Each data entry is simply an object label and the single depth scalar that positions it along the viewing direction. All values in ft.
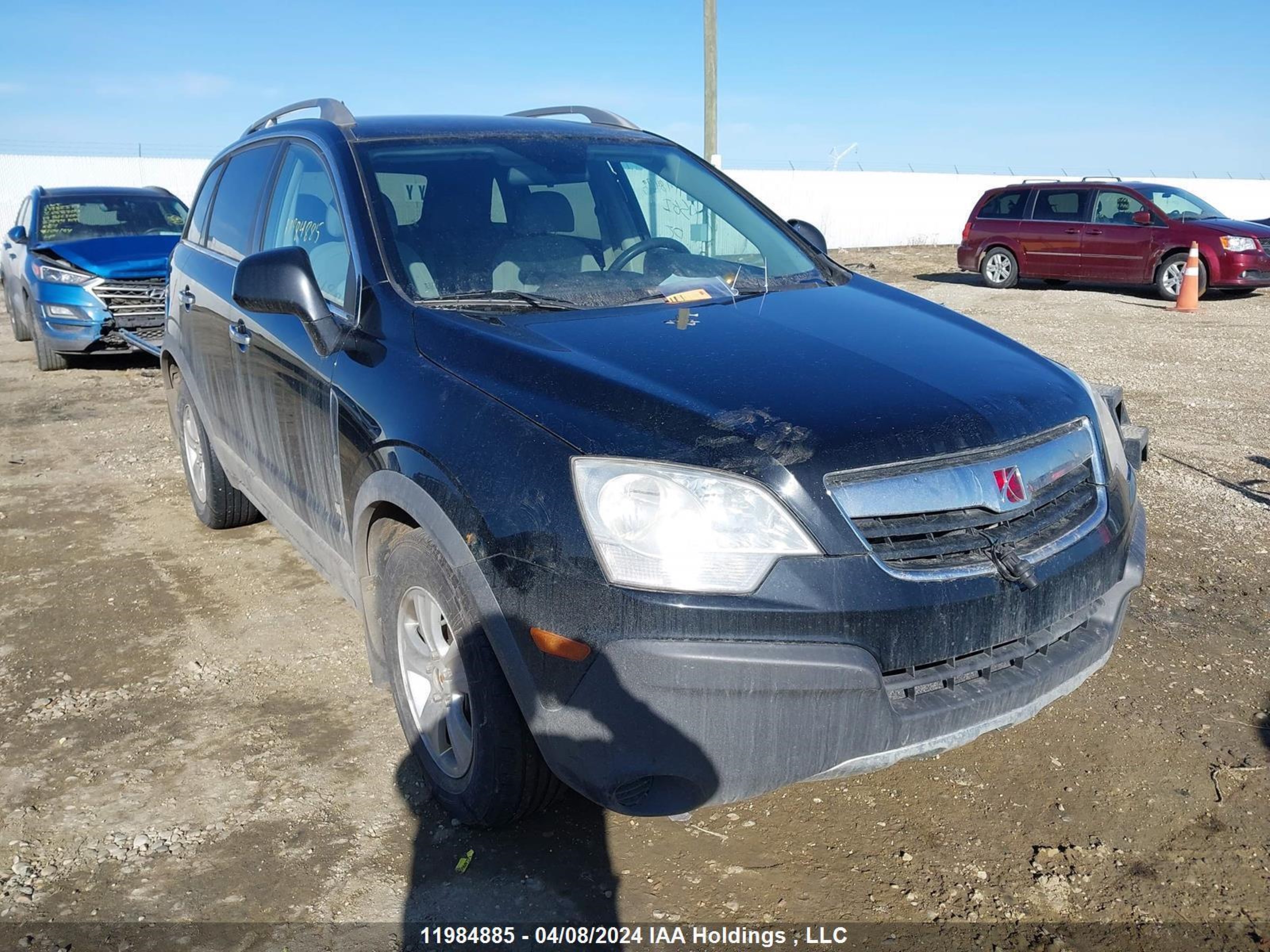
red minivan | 49.06
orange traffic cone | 46.88
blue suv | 31.81
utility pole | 56.59
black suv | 7.32
